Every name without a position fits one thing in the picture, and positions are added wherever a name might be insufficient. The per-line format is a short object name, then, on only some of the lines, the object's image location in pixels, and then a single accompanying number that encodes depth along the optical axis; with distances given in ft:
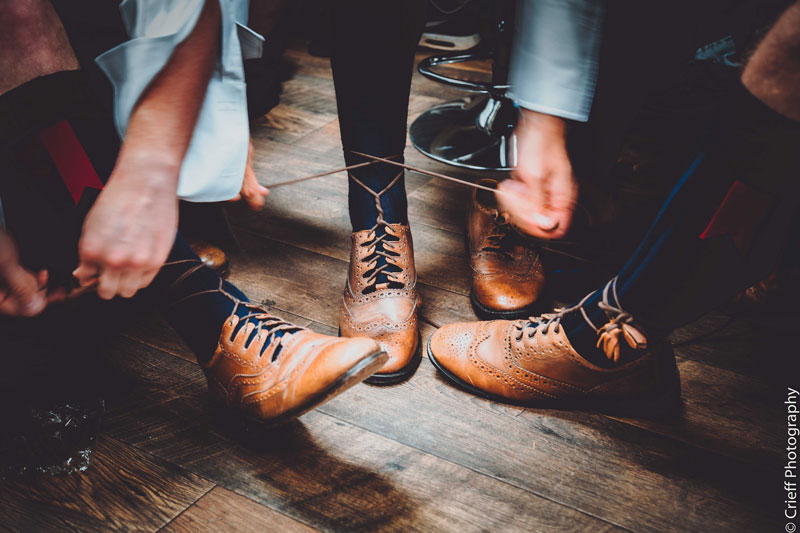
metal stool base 4.61
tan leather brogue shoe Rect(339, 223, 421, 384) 2.66
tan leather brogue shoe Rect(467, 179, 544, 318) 2.99
